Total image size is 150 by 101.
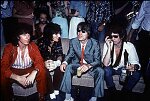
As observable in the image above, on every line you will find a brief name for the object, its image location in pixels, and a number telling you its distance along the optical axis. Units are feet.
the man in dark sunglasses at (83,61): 6.25
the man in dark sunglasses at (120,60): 6.35
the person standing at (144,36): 6.42
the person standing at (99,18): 6.82
